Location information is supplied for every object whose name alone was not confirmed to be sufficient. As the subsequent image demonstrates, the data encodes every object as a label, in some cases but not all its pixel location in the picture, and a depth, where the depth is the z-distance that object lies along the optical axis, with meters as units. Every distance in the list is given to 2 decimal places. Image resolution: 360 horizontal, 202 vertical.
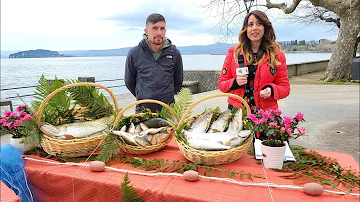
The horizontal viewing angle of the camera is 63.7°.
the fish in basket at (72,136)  1.76
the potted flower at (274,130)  1.51
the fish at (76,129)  1.79
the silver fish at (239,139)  1.58
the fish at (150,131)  1.80
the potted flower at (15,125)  1.83
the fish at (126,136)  1.77
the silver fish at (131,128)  1.84
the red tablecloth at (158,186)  1.33
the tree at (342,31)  14.22
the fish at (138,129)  1.85
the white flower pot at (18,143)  1.85
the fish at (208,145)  1.56
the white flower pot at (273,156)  1.54
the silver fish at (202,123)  1.69
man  2.89
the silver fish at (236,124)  1.65
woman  2.19
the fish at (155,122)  1.89
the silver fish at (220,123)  1.67
